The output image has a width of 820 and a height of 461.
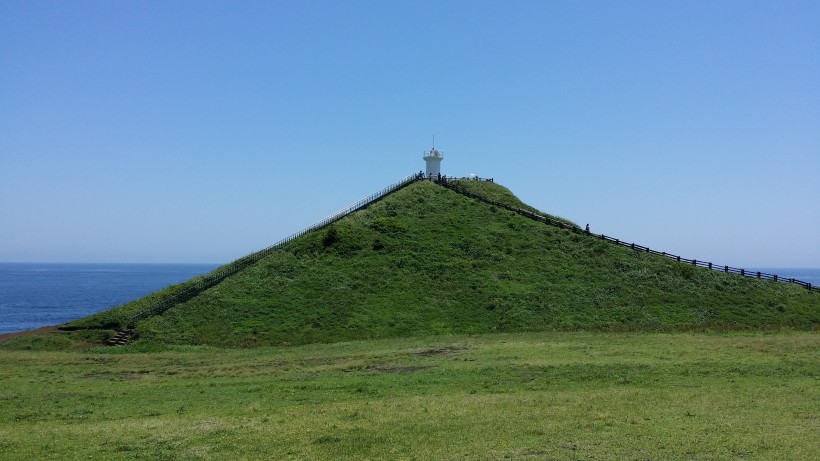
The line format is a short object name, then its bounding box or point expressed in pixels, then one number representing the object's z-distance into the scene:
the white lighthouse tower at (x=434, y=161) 101.00
